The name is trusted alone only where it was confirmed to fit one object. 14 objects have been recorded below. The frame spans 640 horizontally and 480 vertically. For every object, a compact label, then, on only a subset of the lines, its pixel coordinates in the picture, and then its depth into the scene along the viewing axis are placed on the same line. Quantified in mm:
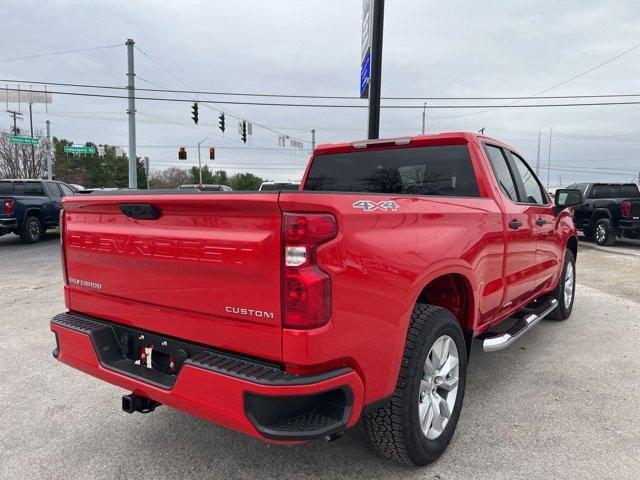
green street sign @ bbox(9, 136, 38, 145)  39097
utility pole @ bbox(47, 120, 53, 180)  40594
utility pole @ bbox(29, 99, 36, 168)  53938
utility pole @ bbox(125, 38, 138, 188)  20016
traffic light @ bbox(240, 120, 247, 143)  30484
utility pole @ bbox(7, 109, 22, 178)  54128
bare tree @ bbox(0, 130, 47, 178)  54078
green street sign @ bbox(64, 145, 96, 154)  41759
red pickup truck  2023
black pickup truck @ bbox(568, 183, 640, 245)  13250
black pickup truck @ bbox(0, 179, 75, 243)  13305
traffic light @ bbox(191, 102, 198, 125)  26250
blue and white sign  10776
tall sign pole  9945
